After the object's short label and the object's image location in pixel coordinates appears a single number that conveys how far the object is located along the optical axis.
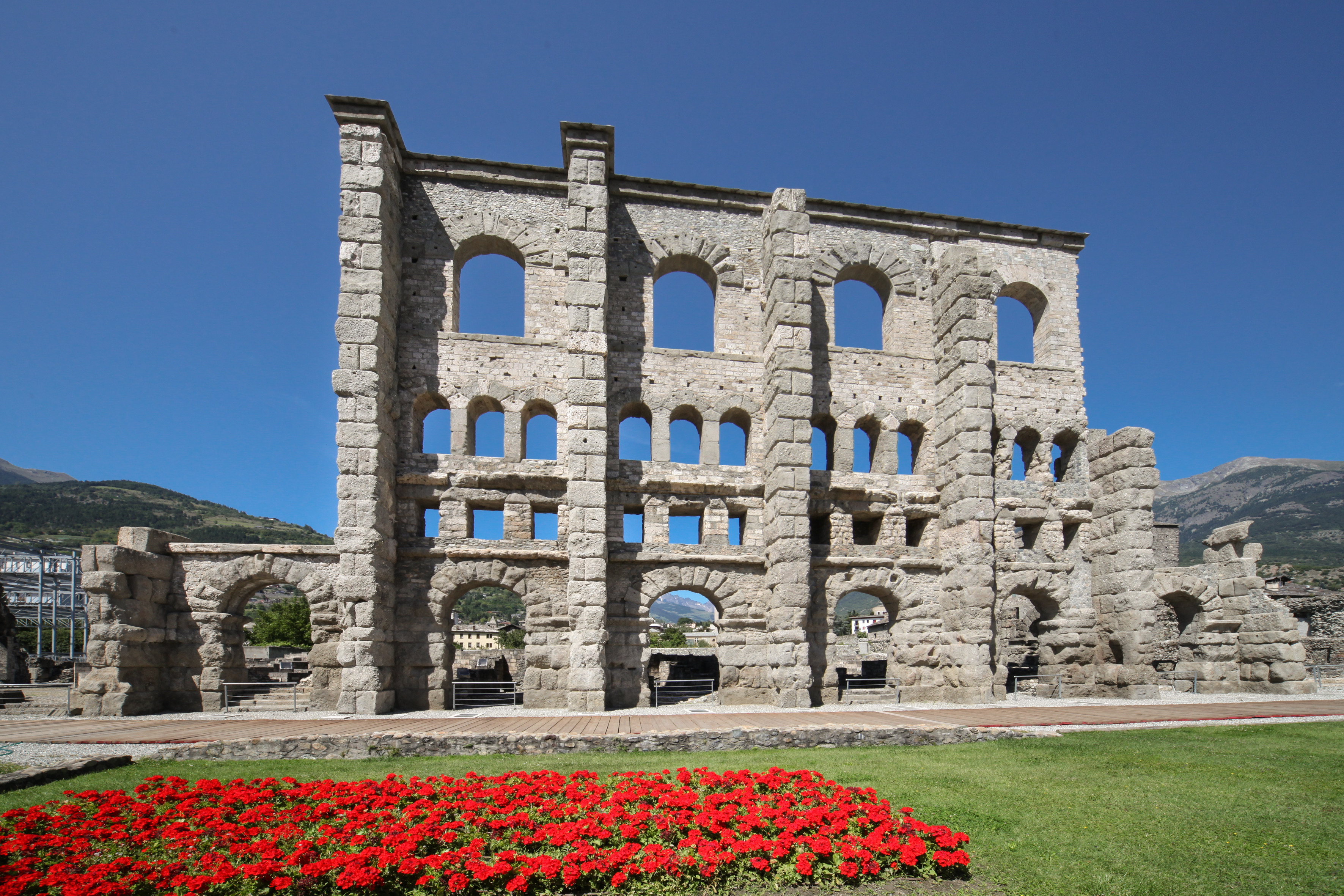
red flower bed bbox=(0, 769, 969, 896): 5.16
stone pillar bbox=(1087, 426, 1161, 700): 17.66
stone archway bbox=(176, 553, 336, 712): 15.52
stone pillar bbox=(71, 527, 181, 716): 14.43
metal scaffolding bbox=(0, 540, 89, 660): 27.41
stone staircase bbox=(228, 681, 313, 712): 15.48
